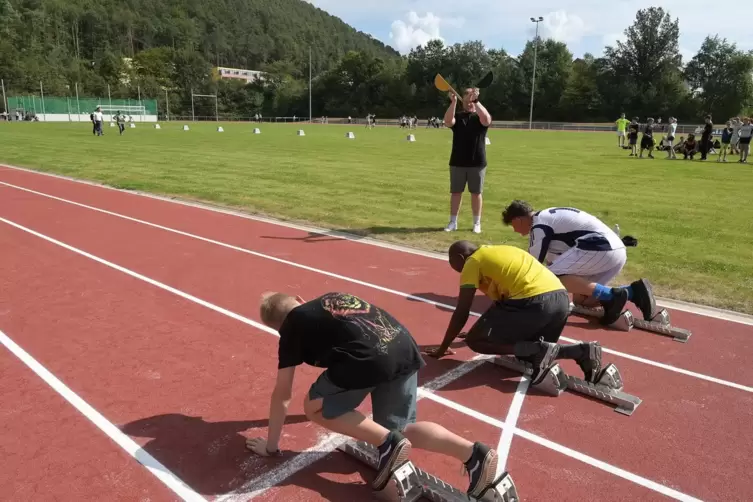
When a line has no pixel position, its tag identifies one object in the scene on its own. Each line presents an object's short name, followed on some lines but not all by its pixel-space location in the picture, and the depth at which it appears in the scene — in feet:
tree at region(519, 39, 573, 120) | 303.48
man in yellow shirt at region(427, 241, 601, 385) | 14.71
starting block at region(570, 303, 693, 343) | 18.65
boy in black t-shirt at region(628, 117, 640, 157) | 88.33
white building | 474.25
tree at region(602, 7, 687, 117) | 280.51
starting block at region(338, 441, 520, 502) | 10.19
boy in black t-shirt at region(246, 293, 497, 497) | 10.52
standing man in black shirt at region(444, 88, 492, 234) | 30.53
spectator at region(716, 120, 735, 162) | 80.07
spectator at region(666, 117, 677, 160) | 83.41
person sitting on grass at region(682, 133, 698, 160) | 83.52
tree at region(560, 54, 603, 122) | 289.53
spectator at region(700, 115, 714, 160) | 79.97
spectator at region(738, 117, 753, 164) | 76.79
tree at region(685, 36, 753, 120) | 269.85
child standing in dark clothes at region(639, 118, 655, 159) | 84.38
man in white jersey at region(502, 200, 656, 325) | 18.70
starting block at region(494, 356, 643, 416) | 14.29
